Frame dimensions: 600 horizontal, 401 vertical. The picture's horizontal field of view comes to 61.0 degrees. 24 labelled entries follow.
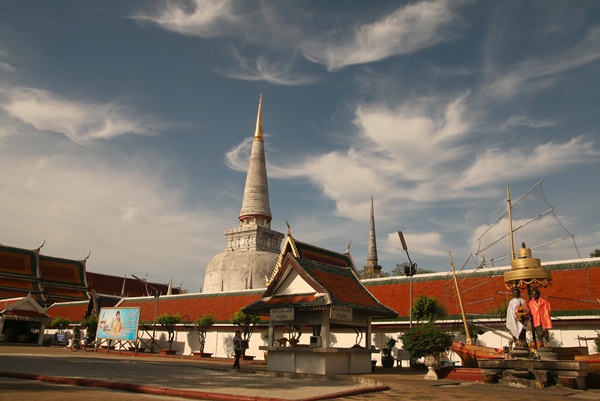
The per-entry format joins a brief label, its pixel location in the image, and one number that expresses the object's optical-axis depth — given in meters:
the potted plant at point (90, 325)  44.69
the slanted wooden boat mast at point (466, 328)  22.25
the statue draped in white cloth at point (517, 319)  16.22
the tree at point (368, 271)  99.72
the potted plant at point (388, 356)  27.20
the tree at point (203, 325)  36.38
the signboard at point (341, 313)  20.30
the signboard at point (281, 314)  21.05
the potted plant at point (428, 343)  18.67
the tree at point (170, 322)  38.09
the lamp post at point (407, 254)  26.34
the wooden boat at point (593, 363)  15.68
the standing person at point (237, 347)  22.42
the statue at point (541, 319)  15.88
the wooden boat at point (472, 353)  19.90
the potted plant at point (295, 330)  29.55
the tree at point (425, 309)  27.59
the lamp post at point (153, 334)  39.75
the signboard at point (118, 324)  33.50
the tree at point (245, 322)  33.47
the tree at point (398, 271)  81.51
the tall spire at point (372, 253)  107.75
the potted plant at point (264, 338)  33.54
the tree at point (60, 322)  47.47
